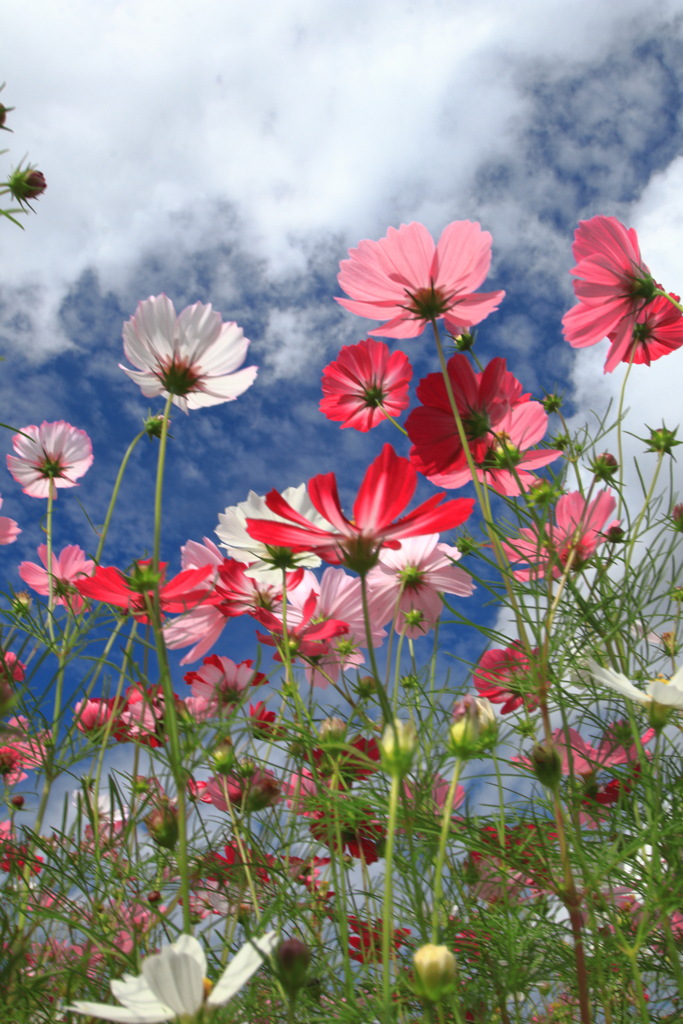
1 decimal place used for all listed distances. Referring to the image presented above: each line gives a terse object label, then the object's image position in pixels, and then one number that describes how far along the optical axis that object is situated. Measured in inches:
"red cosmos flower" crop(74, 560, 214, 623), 20.4
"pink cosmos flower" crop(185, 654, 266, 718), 32.7
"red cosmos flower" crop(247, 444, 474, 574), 17.4
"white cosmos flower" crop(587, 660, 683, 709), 18.0
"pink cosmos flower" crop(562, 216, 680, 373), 28.5
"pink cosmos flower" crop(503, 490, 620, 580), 27.2
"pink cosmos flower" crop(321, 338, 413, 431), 37.5
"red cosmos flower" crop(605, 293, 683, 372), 32.8
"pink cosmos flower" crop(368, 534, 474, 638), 33.4
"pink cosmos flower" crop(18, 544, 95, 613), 45.0
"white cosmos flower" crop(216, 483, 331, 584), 29.6
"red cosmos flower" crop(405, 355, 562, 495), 28.3
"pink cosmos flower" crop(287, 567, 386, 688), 32.1
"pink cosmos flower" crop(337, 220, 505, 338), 26.4
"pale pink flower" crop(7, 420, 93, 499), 51.4
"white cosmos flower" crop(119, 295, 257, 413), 24.2
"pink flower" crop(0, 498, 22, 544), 40.8
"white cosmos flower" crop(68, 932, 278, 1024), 12.2
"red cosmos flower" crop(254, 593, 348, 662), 25.8
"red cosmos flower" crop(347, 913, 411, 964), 25.3
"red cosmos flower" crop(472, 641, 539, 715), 25.2
